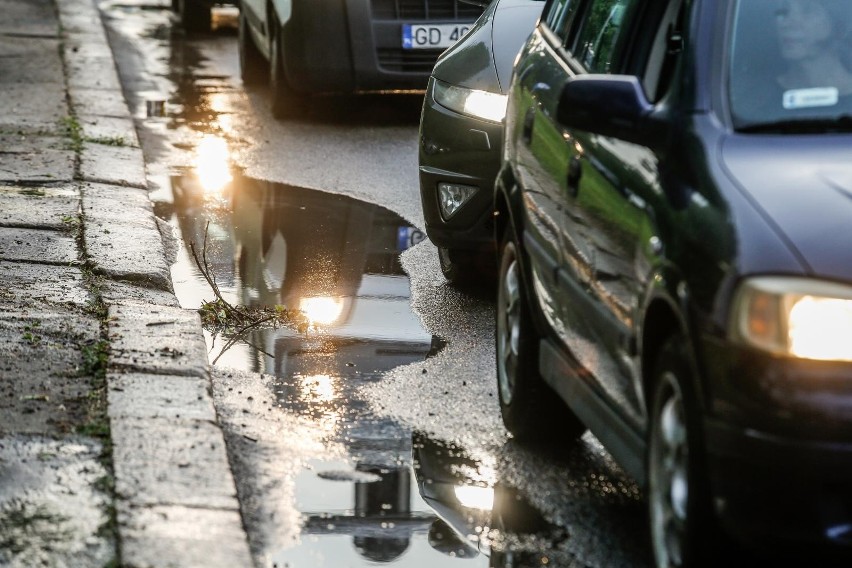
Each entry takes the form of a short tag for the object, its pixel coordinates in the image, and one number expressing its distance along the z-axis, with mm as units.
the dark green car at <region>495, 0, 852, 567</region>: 6496
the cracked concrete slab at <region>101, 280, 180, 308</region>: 13518
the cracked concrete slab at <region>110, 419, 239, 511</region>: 8914
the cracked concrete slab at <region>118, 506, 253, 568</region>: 8016
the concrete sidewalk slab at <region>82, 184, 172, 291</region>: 14328
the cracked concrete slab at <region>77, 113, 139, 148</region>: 21031
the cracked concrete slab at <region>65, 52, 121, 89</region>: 25844
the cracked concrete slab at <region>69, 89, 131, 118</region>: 23328
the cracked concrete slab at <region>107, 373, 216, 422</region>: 10383
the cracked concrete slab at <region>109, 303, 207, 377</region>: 11469
